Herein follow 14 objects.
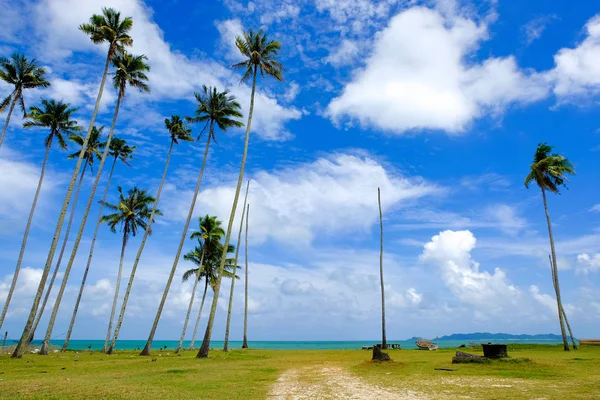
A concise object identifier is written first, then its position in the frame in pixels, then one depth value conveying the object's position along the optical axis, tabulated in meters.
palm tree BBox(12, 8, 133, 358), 26.39
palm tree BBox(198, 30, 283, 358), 31.14
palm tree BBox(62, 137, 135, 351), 40.50
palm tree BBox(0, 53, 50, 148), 29.14
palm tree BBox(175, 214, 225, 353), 42.12
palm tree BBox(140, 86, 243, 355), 33.22
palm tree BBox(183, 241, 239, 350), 44.03
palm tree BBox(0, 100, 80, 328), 31.83
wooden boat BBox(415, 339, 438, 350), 42.12
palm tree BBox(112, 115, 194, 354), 35.31
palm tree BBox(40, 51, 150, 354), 31.16
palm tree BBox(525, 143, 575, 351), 35.69
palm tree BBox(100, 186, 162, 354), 40.22
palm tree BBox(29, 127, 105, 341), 38.06
